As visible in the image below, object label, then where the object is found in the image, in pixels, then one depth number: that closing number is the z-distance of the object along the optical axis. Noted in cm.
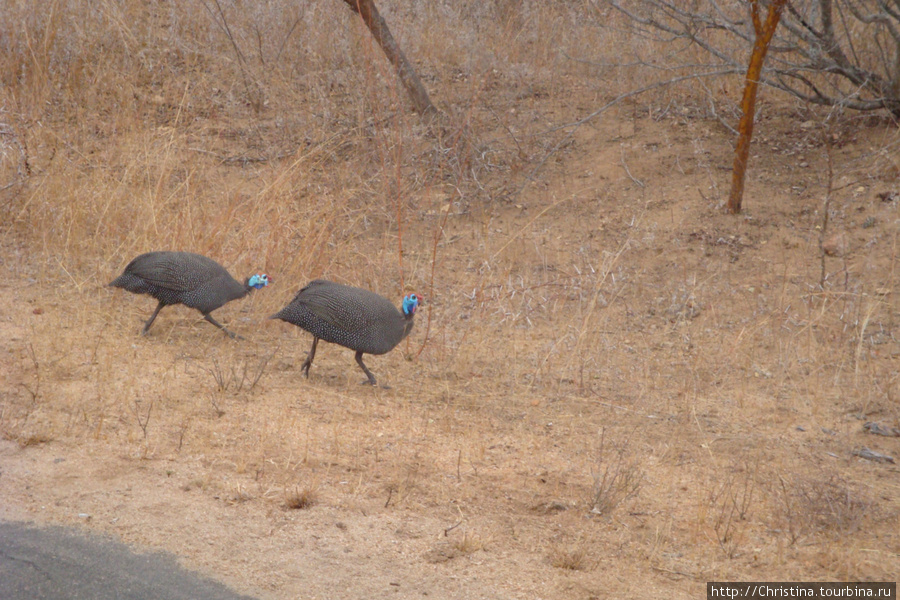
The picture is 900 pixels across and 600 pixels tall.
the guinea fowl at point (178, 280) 1008
